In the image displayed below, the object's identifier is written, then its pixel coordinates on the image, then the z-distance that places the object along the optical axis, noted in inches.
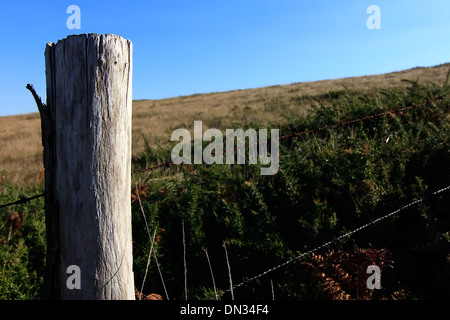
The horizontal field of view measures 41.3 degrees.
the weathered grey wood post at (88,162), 32.1
